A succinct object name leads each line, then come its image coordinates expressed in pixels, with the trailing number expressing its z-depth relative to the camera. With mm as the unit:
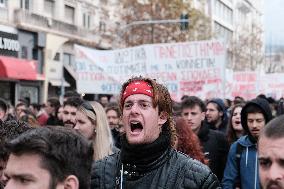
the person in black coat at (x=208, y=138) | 6336
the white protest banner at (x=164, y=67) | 12953
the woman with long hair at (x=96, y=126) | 5036
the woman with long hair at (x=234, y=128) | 6926
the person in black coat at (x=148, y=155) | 3391
